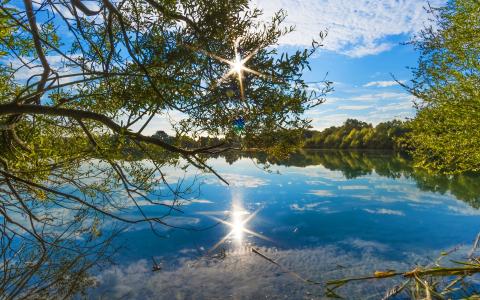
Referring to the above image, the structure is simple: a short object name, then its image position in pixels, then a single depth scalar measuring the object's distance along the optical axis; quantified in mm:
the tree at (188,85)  4500
